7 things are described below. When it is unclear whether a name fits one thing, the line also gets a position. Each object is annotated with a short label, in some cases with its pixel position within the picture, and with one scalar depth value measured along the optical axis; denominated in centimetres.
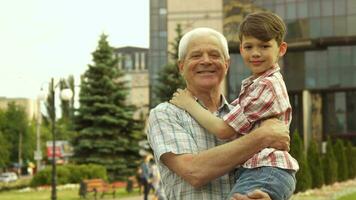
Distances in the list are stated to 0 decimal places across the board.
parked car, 6152
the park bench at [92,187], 2589
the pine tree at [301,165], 2538
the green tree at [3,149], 6852
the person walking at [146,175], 2020
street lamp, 2327
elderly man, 266
